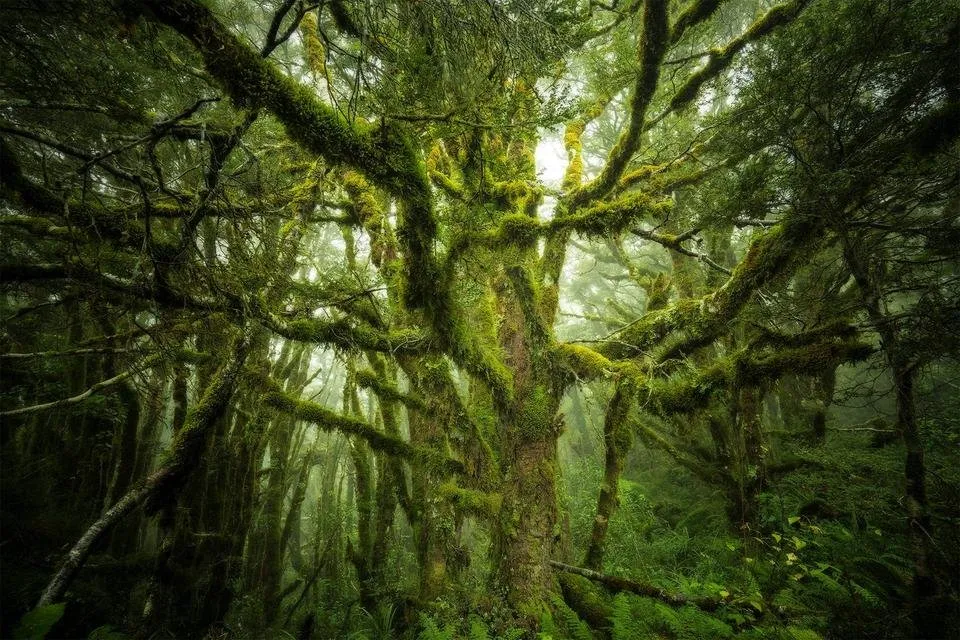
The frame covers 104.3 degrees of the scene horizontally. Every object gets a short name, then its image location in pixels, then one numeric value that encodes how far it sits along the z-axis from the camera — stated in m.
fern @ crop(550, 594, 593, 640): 3.87
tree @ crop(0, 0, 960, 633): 2.77
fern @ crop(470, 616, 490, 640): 3.73
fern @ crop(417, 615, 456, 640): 3.89
